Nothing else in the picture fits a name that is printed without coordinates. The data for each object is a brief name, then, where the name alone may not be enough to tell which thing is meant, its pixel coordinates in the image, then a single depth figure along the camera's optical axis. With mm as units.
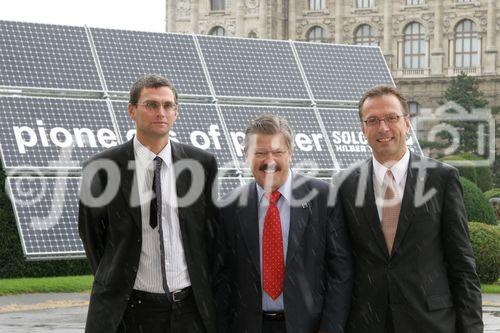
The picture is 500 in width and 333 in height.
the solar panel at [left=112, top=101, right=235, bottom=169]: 16344
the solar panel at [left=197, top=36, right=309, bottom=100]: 17812
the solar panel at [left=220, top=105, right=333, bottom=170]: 17141
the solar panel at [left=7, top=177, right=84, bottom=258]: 14461
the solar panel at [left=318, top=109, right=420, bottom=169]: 17938
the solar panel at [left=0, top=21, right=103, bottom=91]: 16109
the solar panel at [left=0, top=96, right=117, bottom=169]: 15156
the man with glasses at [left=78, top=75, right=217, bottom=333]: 5973
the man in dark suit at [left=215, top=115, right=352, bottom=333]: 5848
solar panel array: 15055
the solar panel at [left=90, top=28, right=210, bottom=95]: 16914
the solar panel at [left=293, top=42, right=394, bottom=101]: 18812
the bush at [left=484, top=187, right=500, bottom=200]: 40438
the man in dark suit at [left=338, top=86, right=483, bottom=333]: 5883
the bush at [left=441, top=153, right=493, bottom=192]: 42469
